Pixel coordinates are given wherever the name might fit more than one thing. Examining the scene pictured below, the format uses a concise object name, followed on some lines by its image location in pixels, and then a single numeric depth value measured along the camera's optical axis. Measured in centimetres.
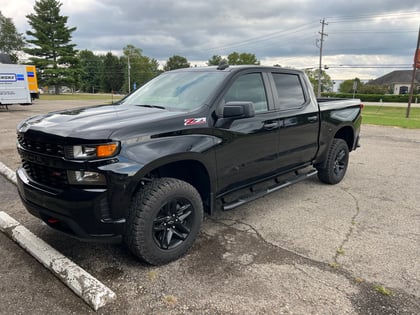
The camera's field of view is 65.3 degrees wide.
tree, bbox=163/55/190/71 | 9500
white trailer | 1923
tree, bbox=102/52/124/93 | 9650
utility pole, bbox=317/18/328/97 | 4897
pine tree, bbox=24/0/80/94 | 5275
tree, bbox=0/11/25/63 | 5756
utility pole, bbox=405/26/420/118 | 2088
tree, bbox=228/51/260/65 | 7196
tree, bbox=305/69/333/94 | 9413
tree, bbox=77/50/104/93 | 9888
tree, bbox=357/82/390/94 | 6706
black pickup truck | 253
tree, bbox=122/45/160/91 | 8894
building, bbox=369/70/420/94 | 8188
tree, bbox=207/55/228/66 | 8174
